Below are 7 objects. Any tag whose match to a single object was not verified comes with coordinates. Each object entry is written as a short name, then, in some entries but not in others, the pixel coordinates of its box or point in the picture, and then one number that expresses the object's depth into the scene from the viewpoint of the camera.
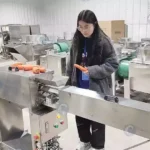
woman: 1.50
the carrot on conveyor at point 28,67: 1.31
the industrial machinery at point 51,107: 0.88
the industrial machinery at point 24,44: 4.16
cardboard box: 4.15
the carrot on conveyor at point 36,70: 1.23
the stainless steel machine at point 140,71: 2.81
